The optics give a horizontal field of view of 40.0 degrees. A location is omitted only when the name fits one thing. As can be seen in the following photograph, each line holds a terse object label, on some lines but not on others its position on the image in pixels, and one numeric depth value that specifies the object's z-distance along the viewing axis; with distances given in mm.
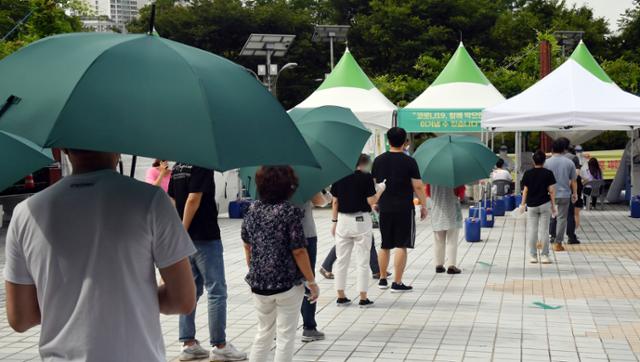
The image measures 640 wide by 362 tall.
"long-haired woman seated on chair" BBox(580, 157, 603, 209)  22234
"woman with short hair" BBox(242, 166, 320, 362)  5547
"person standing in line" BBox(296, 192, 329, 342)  6949
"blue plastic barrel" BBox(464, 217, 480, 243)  15180
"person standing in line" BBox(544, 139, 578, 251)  13320
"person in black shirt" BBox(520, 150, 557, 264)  12078
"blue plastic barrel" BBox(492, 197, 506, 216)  21062
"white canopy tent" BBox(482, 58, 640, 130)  14859
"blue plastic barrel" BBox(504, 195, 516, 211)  21931
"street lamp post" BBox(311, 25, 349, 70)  37812
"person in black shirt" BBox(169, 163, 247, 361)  6332
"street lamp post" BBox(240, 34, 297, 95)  28969
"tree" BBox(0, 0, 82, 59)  20141
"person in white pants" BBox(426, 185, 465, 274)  11094
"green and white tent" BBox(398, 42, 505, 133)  20922
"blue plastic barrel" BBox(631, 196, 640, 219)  20203
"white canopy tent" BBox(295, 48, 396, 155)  20828
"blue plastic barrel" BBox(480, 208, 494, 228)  17844
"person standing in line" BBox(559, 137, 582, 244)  14805
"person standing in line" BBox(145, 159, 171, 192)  11727
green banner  20875
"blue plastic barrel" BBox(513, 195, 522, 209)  21906
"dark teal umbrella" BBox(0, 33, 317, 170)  2584
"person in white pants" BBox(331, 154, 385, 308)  8758
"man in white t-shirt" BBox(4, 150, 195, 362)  2762
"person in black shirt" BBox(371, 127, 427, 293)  9359
